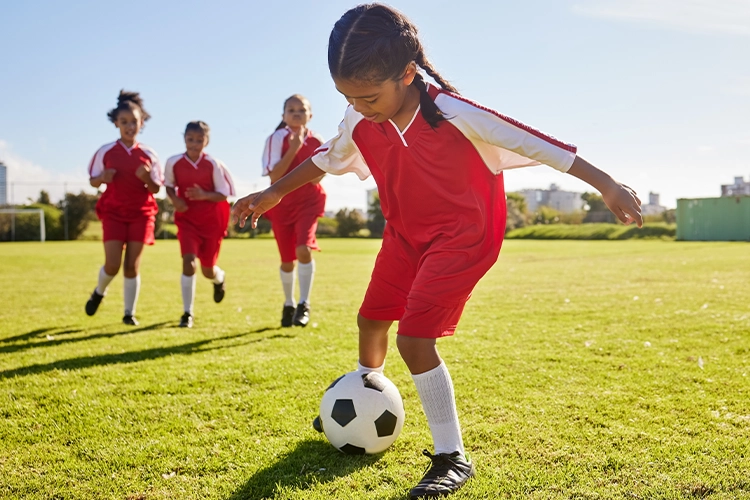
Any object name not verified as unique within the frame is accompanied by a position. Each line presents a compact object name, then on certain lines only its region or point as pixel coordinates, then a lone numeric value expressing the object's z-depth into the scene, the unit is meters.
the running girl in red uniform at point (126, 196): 7.14
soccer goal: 40.88
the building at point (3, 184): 46.60
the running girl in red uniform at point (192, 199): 7.36
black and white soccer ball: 3.11
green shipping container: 37.09
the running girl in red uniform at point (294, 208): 7.05
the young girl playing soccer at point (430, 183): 2.82
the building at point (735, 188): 49.81
